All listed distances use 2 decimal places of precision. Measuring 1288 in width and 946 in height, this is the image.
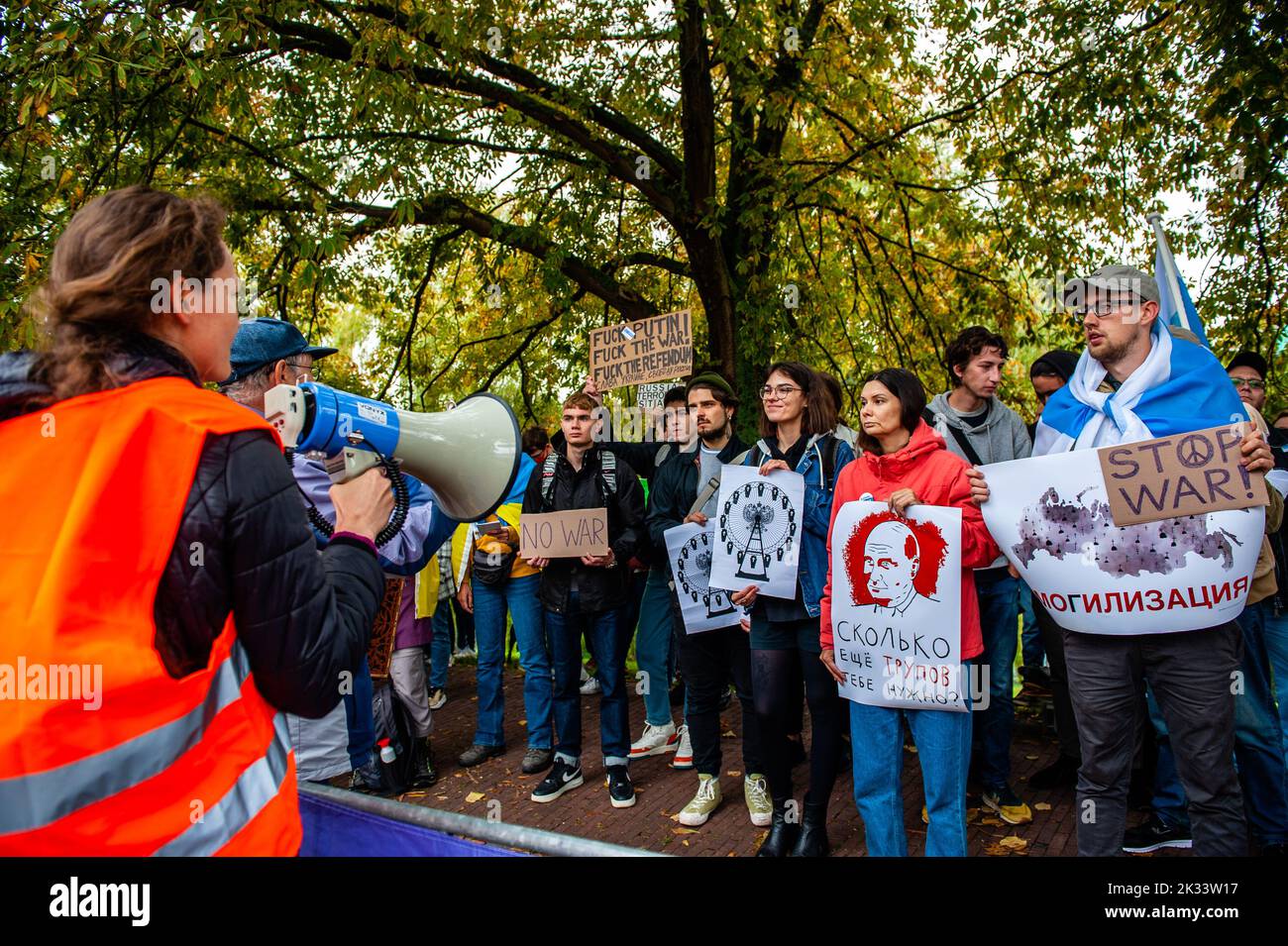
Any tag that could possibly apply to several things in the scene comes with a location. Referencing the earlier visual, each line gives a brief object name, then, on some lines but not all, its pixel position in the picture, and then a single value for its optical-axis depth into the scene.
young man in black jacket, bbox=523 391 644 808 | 5.02
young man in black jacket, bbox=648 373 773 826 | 4.52
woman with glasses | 3.83
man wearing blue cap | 2.08
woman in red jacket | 3.14
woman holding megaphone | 1.05
